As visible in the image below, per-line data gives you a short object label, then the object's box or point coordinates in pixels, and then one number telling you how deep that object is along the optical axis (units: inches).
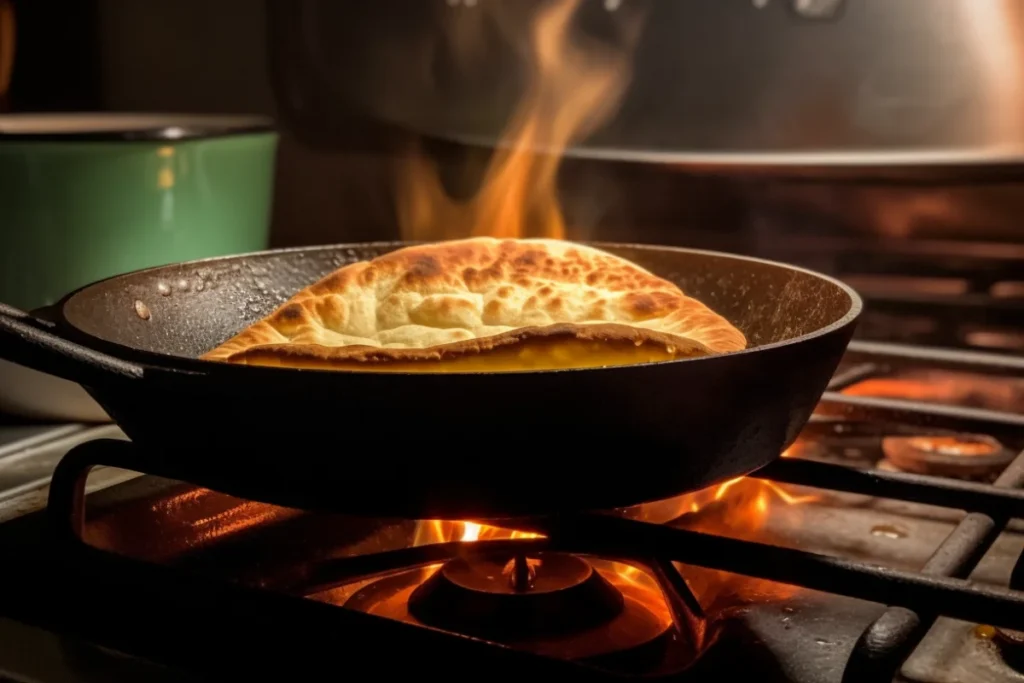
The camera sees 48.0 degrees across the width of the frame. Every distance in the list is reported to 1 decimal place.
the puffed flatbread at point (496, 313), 22.5
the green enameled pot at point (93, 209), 38.4
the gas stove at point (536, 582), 20.2
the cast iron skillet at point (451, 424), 18.9
